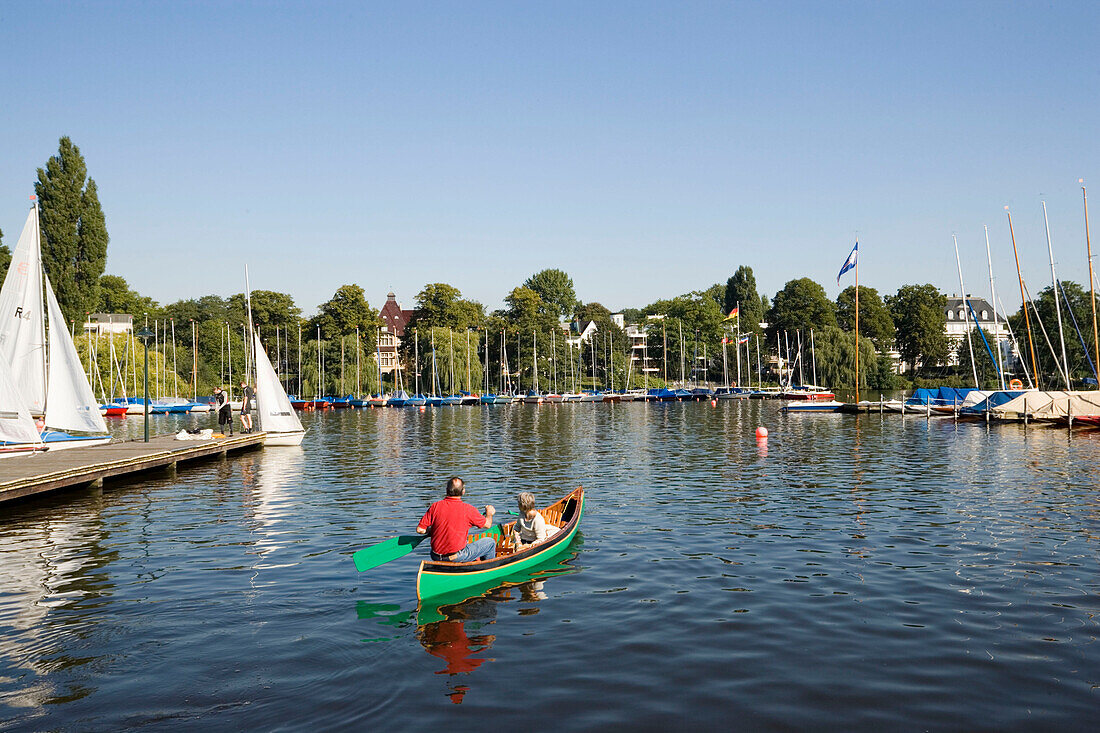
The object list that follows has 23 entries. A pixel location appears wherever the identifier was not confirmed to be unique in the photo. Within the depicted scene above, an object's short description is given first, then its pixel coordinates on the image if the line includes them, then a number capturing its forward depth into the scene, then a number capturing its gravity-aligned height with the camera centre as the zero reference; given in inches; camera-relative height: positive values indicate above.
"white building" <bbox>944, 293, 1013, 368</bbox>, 6914.4 +619.1
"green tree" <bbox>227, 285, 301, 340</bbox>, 4881.9 +669.3
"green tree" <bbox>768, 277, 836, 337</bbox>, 5482.3 +595.4
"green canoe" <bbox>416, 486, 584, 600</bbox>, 530.6 -115.5
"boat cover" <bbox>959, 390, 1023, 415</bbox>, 2396.2 -52.6
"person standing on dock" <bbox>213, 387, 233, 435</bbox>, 1611.7 +12.7
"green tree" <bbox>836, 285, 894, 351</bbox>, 5531.5 +501.3
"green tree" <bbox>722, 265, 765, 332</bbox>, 6141.7 +795.1
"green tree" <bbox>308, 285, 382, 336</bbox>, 4803.2 +600.2
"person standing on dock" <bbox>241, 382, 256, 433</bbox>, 1674.5 +15.2
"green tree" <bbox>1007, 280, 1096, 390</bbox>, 4087.1 +264.2
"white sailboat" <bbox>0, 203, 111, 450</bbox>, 1037.2 +101.9
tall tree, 2920.8 +726.0
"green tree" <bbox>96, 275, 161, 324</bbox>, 5059.1 +804.0
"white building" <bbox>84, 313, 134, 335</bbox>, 4101.9 +585.8
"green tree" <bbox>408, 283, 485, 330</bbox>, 5152.6 +650.0
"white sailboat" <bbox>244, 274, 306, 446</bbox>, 1590.8 +12.9
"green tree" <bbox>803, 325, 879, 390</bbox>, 4771.2 +180.3
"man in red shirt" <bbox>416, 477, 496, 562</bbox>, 546.0 -80.8
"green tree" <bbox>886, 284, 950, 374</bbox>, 5487.2 +437.7
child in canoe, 639.8 -99.2
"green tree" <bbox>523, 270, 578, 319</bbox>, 6948.8 +1015.2
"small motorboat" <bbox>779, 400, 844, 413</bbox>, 3240.7 -61.2
